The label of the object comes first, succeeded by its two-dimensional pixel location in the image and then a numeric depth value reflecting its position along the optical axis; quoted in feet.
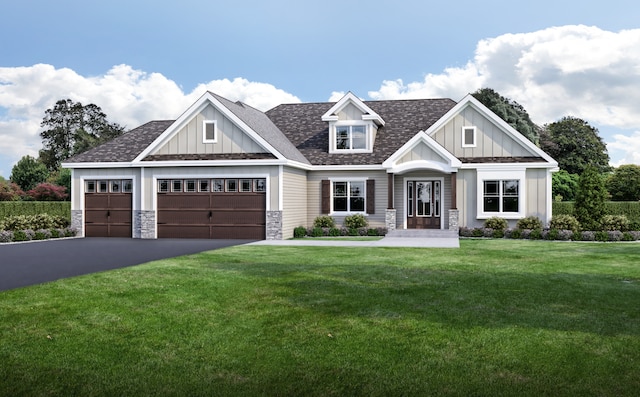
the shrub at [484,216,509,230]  80.79
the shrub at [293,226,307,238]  81.51
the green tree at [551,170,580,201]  143.13
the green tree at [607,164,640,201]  130.52
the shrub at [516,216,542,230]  80.18
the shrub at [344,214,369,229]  84.48
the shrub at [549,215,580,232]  78.25
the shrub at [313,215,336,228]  85.25
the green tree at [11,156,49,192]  181.57
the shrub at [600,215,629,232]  78.89
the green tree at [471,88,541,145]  151.24
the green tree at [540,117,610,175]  180.24
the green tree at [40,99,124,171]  222.07
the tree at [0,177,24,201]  150.71
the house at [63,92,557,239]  78.54
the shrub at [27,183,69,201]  143.43
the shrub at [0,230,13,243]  73.56
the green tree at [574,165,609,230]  79.10
